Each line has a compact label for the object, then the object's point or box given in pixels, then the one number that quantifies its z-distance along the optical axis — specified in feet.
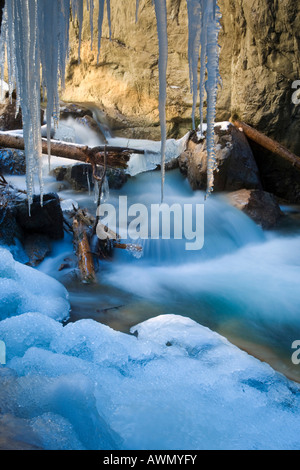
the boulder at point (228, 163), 22.08
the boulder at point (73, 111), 29.47
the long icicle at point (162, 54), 5.33
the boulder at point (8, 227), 14.32
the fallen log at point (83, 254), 13.60
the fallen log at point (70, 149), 16.39
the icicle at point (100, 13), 6.09
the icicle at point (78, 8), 6.33
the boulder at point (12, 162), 22.34
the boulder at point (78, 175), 23.35
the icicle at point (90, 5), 6.42
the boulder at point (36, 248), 14.71
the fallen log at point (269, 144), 23.17
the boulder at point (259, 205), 20.72
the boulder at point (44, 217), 15.44
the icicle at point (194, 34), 5.51
